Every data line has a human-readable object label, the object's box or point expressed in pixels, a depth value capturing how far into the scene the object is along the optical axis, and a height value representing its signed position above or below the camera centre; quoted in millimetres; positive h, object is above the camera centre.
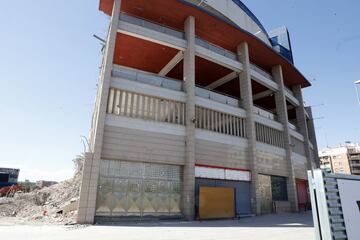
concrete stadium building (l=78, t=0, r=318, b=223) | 14797 +5188
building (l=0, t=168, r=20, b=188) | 47269 +2067
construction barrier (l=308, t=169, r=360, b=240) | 3359 -202
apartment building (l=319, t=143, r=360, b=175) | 82812 +12898
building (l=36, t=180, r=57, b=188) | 68775 +1170
